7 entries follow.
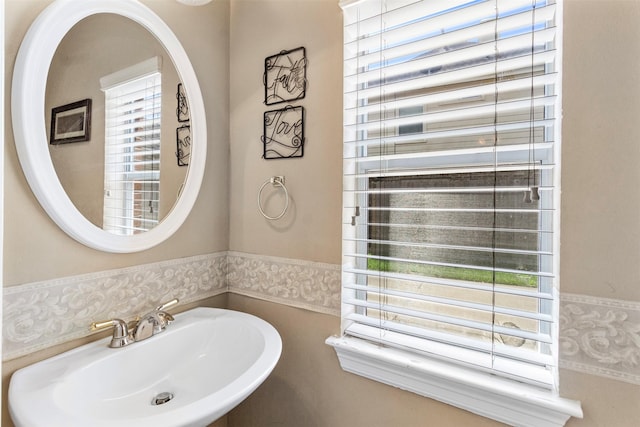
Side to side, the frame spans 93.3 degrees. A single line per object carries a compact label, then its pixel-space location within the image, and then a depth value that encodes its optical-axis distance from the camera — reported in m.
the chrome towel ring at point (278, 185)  1.21
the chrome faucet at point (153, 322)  0.99
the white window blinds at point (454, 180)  0.85
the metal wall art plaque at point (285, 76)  1.17
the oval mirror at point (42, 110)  0.82
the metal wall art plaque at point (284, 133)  1.18
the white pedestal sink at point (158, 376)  0.67
